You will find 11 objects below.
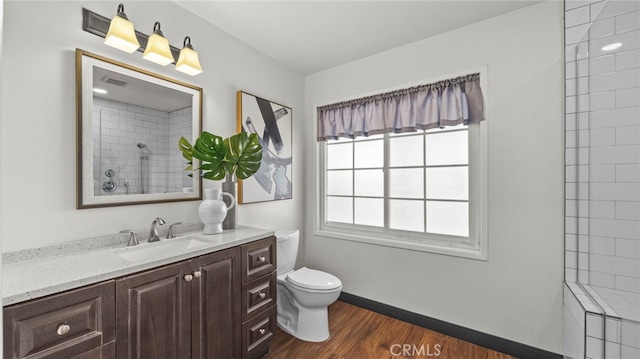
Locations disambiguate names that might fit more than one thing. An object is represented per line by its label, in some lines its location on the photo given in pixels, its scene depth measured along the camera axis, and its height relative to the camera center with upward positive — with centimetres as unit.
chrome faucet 170 -32
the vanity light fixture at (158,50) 165 +75
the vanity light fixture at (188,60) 181 +75
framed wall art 239 +30
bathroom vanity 104 -56
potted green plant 187 +14
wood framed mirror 153 +27
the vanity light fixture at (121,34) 150 +77
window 223 -11
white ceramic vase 186 -22
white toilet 213 -92
